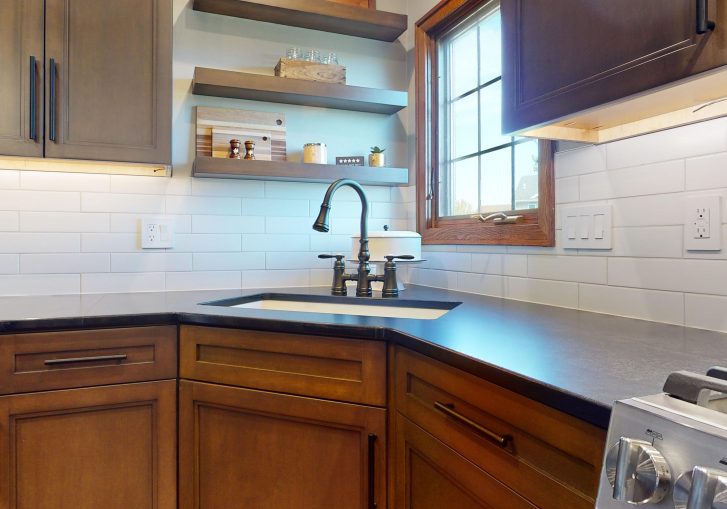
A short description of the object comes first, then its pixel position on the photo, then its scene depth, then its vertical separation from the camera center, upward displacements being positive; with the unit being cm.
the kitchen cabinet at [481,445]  69 -33
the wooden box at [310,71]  206 +76
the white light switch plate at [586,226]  134 +7
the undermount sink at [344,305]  172 -20
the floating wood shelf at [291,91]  193 +65
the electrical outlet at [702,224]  108 +6
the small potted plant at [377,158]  223 +42
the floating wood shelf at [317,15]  202 +99
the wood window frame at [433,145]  187 +49
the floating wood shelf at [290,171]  189 +32
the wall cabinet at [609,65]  81 +36
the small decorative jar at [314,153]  210 +42
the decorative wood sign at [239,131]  204 +50
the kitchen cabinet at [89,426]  135 -50
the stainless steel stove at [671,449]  44 -19
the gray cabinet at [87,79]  161 +58
